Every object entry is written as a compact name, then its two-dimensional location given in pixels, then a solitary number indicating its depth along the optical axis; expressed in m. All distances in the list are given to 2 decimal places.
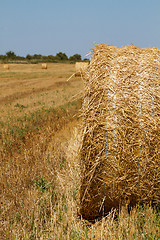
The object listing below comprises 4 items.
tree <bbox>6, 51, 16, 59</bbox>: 54.81
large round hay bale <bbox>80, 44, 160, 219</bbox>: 3.40
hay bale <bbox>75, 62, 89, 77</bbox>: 19.04
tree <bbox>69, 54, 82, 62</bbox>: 57.05
